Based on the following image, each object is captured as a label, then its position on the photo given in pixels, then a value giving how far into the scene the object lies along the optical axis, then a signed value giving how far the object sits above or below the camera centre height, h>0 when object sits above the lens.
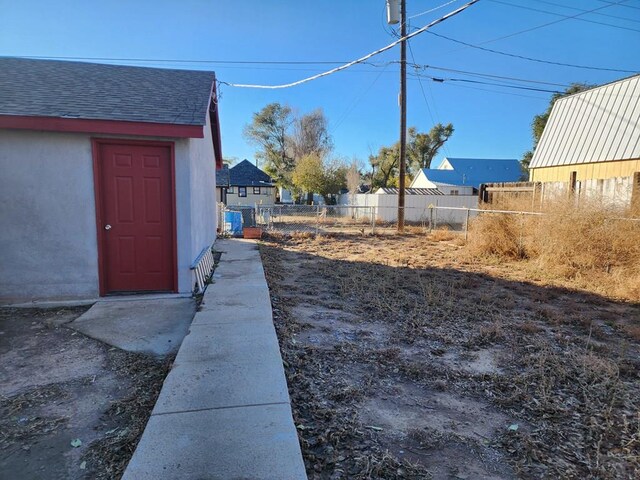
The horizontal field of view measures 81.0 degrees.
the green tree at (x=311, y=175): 32.47 +2.70
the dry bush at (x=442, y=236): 14.48 -1.16
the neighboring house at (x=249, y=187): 42.03 +2.11
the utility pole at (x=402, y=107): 14.44 +4.32
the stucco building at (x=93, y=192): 5.44 +0.21
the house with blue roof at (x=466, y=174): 33.84 +3.10
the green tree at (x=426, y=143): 45.84 +7.75
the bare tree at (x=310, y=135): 40.81 +7.76
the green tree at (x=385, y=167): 41.34 +4.46
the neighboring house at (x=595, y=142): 10.32 +2.02
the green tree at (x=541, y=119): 26.88 +6.90
